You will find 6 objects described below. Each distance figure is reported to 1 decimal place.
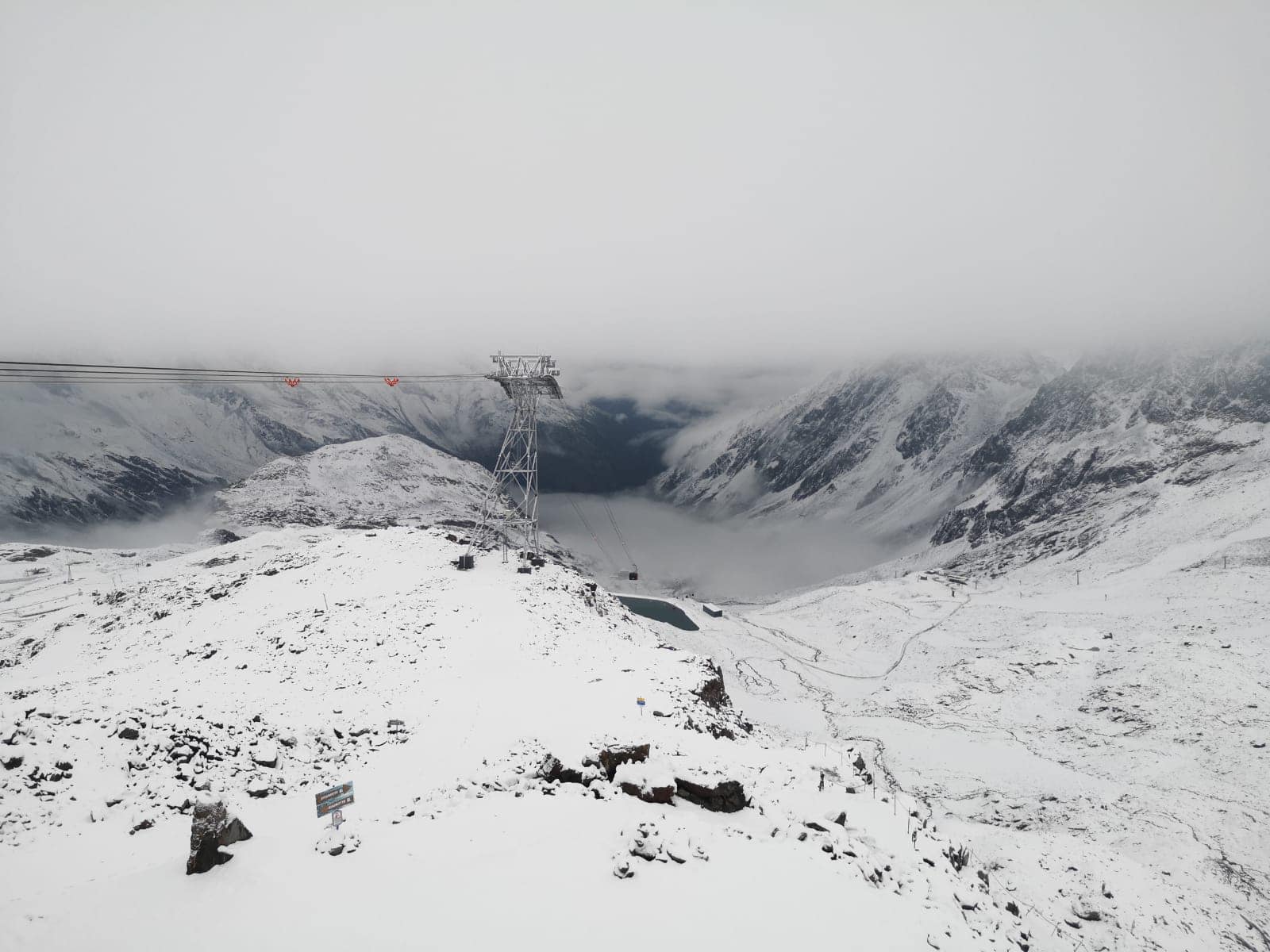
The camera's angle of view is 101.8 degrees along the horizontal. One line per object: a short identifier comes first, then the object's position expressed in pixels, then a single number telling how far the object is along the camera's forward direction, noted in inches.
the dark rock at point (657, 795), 510.1
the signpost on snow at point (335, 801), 433.1
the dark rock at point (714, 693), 875.4
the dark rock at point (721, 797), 505.4
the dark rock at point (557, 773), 542.6
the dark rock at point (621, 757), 552.4
